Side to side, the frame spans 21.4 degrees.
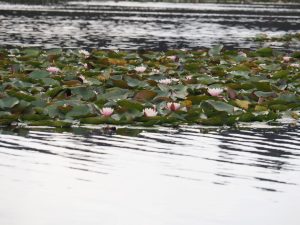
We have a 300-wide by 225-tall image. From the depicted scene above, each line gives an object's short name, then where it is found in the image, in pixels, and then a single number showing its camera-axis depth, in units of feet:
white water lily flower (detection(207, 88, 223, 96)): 37.96
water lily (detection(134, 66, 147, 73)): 45.54
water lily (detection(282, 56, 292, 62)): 57.66
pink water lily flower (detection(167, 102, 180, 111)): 34.83
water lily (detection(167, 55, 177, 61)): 55.88
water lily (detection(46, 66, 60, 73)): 42.96
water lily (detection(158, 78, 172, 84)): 41.19
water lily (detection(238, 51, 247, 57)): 58.88
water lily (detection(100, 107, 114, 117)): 33.42
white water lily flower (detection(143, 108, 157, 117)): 34.04
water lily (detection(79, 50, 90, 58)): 54.60
